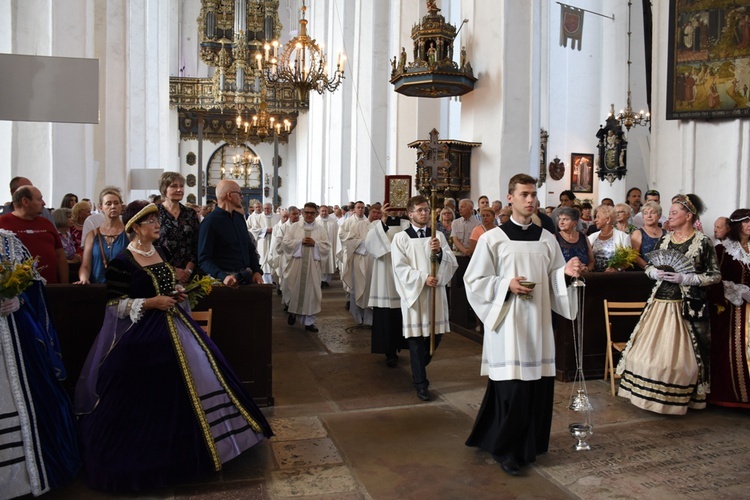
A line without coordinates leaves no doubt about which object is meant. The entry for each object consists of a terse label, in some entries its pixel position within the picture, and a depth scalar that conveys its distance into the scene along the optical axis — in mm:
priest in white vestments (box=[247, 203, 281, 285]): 15594
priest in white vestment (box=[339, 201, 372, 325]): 9750
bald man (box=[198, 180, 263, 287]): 5719
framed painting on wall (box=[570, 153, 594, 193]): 23891
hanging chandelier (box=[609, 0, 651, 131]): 19828
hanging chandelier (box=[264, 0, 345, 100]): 16406
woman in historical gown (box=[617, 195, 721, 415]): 5543
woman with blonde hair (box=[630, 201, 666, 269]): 7129
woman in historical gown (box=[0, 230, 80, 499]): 3730
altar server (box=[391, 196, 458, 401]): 6125
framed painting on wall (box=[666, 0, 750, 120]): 8359
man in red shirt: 5188
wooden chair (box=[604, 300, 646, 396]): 6230
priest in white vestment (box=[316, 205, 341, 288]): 14648
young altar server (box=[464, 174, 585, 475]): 4340
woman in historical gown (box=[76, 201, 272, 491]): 3955
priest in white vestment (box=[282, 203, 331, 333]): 9570
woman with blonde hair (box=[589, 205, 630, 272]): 7051
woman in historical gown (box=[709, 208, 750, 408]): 5660
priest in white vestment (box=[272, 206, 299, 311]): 10328
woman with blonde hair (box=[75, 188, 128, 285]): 5566
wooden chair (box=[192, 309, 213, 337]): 5258
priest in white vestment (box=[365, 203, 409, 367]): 7133
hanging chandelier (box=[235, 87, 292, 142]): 21719
